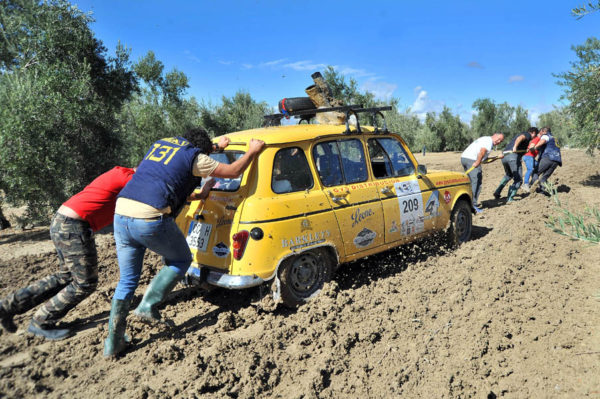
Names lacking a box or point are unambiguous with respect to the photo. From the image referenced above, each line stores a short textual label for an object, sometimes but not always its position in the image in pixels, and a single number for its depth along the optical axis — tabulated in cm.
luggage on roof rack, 487
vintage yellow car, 397
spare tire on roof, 545
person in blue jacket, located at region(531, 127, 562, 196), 1047
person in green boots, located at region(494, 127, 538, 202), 1002
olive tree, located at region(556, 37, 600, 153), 1018
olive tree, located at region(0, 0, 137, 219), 745
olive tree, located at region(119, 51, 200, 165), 1812
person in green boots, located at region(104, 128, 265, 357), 359
